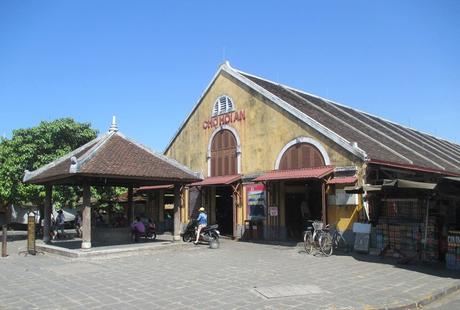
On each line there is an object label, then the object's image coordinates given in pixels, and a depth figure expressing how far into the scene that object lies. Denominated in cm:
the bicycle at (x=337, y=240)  1526
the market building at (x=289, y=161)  1639
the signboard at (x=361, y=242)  1552
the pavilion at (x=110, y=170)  1476
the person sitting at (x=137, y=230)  1866
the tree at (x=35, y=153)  2106
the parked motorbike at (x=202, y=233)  1758
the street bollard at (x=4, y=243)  1524
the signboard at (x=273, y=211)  1939
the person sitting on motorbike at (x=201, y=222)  1778
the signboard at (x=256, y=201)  2005
